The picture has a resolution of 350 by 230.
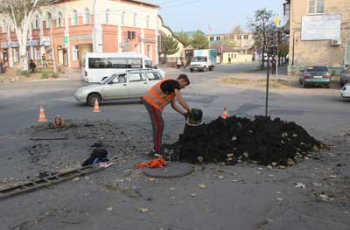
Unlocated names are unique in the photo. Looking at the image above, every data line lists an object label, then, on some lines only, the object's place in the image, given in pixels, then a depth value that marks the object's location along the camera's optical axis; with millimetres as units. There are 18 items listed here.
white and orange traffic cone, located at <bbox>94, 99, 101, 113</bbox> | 14155
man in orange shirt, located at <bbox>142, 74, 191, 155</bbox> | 6453
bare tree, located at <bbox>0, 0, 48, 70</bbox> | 37144
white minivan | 27203
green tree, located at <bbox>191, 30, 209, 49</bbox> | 88925
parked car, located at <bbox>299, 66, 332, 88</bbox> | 23281
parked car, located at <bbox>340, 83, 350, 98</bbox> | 16397
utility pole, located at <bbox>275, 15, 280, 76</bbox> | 19594
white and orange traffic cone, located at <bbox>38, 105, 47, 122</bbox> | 12196
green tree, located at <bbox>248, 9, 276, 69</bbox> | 44406
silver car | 15906
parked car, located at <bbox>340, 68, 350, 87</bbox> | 21588
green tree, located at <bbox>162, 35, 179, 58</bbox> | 71500
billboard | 30891
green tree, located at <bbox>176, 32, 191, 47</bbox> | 84312
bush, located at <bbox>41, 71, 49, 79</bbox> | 35700
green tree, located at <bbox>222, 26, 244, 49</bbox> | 143125
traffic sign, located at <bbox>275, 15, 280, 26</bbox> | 19594
